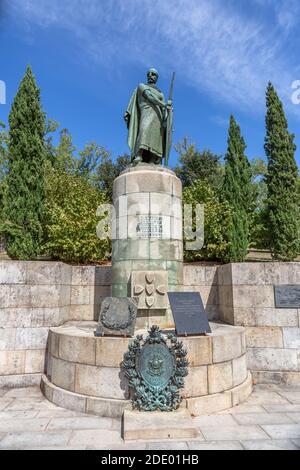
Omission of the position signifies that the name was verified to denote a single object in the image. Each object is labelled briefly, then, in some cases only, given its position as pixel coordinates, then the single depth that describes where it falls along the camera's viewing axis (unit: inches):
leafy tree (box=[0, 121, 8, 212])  1128.2
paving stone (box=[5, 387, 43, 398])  273.1
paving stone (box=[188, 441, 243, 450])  168.7
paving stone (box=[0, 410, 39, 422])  221.1
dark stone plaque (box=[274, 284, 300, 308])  316.8
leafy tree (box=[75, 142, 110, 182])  1400.6
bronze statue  364.2
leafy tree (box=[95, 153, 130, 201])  1381.6
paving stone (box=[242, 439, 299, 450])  168.9
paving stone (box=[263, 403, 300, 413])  227.6
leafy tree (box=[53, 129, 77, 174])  1312.7
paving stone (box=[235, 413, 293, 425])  206.7
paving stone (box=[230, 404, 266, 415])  227.9
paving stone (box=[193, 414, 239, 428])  204.5
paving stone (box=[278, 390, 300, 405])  250.8
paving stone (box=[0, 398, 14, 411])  242.4
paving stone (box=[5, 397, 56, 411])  239.5
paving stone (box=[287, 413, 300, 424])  207.9
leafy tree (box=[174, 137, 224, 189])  1337.4
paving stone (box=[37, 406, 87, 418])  221.8
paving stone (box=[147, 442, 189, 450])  167.8
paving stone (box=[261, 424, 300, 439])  183.8
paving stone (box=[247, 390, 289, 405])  248.4
